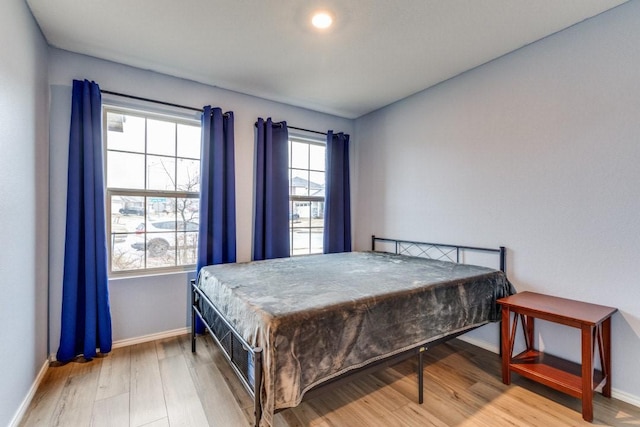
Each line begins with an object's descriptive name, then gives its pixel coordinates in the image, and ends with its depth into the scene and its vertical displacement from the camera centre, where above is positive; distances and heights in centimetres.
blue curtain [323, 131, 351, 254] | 392 +25
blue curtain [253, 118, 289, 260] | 331 +29
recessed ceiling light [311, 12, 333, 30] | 201 +136
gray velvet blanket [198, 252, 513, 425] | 143 -55
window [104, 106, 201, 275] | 271 +27
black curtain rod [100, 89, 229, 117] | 260 +109
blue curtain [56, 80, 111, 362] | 237 -18
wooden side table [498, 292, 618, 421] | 174 -89
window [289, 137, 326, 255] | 381 +29
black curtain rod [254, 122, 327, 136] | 345 +110
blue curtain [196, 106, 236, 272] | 292 +26
